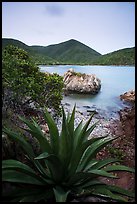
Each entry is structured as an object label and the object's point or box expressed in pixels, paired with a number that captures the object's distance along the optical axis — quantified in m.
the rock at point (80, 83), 7.09
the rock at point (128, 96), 6.52
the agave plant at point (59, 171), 1.27
